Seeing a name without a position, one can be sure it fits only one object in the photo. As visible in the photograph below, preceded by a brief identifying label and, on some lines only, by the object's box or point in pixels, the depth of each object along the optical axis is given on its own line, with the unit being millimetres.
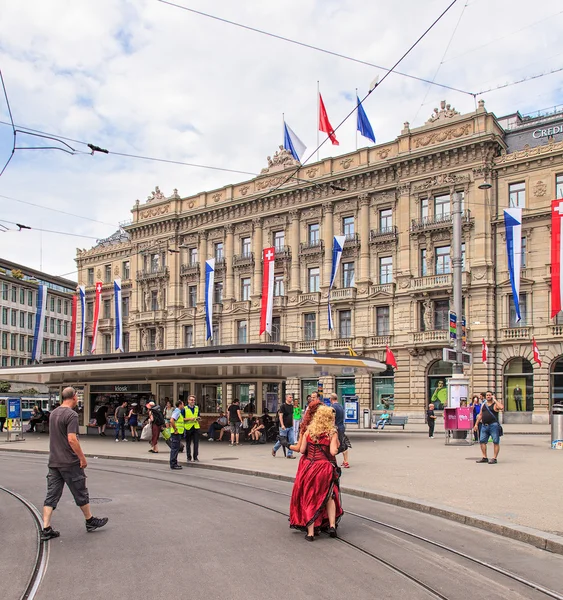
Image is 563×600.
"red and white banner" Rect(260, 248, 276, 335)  44219
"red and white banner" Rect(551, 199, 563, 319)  33031
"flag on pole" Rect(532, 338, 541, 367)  40219
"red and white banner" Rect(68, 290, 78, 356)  57219
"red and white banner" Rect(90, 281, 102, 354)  52438
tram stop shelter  24531
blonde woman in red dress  8328
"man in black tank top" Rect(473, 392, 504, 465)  16375
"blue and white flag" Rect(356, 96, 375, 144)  42625
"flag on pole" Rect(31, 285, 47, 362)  45250
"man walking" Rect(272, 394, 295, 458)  18906
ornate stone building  42719
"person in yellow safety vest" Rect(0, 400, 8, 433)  35594
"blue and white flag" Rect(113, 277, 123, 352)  52062
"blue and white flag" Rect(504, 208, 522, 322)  36156
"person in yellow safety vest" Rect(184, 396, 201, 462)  17312
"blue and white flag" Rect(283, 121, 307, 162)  46312
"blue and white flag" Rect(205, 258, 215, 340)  46844
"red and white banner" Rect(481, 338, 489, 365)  42281
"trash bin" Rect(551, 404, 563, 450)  20500
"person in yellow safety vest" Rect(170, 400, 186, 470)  16859
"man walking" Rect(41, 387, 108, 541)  8477
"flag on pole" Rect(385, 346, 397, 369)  44938
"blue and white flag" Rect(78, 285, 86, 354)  53719
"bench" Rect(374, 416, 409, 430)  40712
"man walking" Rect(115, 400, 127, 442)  28281
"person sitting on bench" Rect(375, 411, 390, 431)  39375
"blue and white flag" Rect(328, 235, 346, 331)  44656
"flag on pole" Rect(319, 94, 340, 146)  41469
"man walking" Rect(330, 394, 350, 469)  14312
